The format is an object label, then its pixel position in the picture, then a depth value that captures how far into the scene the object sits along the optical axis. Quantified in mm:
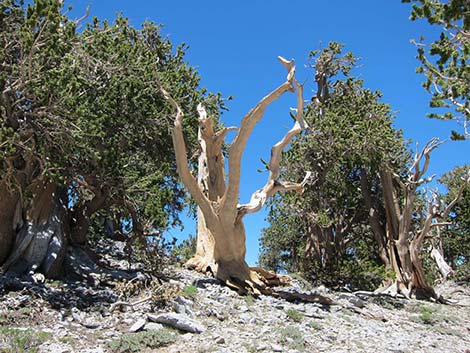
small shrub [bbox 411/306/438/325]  10906
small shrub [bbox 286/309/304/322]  8991
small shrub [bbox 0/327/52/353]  6019
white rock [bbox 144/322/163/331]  7388
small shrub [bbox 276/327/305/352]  7098
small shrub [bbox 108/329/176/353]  6504
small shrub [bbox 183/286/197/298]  9626
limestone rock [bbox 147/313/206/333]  7508
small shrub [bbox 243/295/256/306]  10009
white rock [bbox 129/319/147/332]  7328
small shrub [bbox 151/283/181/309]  8635
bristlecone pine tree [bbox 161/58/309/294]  11086
